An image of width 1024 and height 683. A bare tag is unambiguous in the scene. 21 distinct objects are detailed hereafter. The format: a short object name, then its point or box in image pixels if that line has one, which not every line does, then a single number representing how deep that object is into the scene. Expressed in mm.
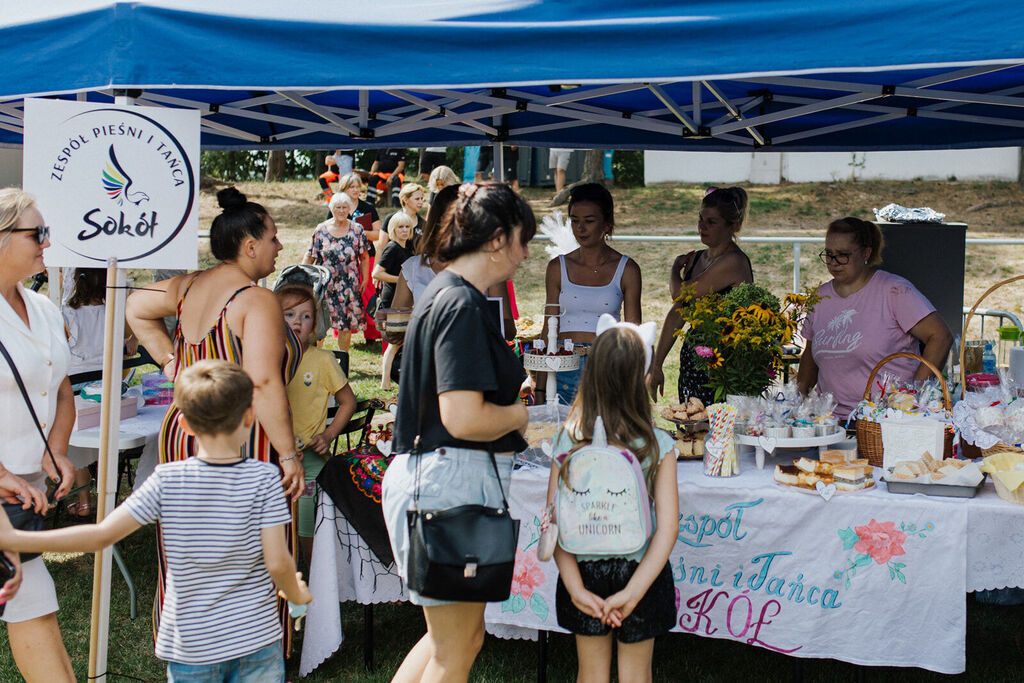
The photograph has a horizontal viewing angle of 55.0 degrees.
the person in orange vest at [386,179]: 12289
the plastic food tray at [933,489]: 2814
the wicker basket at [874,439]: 3029
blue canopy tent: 2418
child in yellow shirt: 3630
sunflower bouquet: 3195
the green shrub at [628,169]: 18188
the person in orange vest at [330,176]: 11180
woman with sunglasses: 2588
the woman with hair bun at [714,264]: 4328
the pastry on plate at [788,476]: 2938
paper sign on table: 2912
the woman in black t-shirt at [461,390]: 2176
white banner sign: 2729
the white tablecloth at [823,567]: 2783
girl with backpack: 2428
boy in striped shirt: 2238
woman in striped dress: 2852
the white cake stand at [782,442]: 3043
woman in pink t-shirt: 3635
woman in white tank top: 4223
